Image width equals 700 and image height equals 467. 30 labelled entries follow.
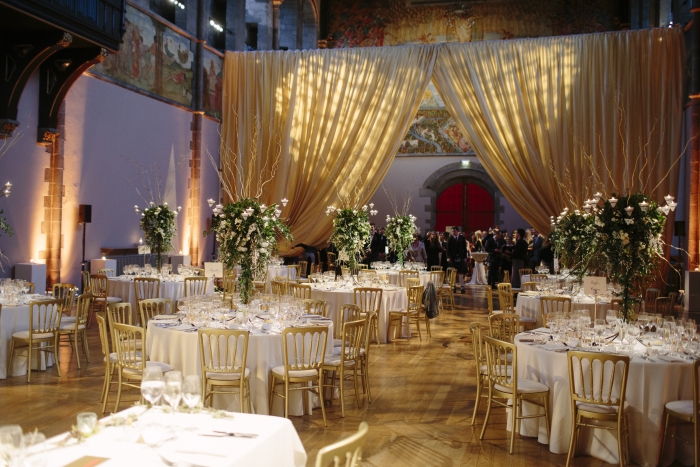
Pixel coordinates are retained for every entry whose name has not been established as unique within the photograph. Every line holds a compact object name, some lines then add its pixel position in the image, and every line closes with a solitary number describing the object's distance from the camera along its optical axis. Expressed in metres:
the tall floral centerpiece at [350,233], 9.89
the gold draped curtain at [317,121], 15.37
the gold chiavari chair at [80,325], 7.30
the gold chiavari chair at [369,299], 8.52
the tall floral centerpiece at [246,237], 6.43
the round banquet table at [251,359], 5.40
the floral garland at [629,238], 5.82
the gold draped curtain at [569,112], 13.91
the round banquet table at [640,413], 4.69
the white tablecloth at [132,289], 9.75
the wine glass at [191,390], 2.72
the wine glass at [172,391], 2.65
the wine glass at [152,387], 2.61
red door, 22.12
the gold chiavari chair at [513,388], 4.85
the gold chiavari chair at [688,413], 4.41
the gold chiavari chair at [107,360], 5.57
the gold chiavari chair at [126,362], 5.38
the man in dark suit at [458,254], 15.94
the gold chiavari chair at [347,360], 5.59
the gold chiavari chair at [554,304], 7.68
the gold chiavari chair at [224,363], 5.05
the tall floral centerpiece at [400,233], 12.36
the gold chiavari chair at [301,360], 5.23
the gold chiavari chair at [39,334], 6.67
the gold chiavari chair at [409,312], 9.23
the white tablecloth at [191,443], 2.47
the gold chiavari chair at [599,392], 4.45
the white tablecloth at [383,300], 8.93
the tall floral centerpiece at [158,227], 10.55
